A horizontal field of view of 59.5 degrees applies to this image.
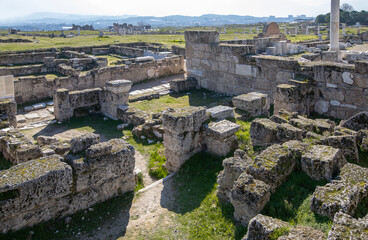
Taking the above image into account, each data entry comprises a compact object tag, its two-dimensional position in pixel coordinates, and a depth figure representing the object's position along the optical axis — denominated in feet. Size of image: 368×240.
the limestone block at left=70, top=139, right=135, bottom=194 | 20.48
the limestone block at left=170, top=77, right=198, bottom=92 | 50.72
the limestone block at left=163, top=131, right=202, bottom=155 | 25.57
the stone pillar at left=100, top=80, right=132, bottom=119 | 41.65
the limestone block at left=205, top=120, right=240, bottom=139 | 24.70
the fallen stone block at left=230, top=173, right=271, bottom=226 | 16.33
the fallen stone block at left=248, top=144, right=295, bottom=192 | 17.58
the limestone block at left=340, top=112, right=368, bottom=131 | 23.70
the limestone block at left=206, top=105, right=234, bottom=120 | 27.99
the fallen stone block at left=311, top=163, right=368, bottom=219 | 13.71
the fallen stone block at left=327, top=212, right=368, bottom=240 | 11.07
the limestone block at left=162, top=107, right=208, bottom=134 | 25.03
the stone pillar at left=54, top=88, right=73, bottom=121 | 41.50
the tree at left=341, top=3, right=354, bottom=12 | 401.49
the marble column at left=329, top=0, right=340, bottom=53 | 61.26
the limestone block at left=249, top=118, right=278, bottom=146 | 23.59
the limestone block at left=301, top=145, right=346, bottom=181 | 17.11
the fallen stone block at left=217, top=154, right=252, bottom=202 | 19.61
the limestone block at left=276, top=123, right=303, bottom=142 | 22.27
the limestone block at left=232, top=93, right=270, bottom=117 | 32.38
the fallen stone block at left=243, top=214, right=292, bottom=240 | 13.11
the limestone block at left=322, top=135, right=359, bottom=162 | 19.42
